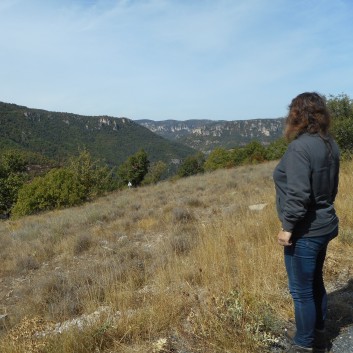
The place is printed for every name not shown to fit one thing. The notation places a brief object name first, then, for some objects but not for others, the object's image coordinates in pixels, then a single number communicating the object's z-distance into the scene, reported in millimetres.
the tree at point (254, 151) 41612
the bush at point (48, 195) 20594
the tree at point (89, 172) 28828
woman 2230
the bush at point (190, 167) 57469
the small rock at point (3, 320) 4025
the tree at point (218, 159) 45222
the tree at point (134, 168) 47344
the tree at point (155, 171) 53656
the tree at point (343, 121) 12805
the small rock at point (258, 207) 7188
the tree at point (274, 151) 35312
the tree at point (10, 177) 36844
